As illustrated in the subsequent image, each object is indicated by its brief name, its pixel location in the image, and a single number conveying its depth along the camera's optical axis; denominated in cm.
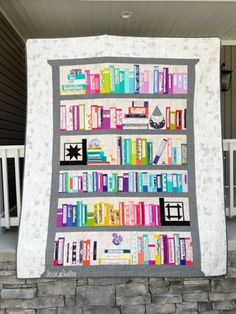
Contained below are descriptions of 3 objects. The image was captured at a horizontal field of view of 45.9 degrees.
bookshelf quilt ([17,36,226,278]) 193
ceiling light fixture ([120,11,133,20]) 285
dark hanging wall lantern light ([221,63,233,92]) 388
